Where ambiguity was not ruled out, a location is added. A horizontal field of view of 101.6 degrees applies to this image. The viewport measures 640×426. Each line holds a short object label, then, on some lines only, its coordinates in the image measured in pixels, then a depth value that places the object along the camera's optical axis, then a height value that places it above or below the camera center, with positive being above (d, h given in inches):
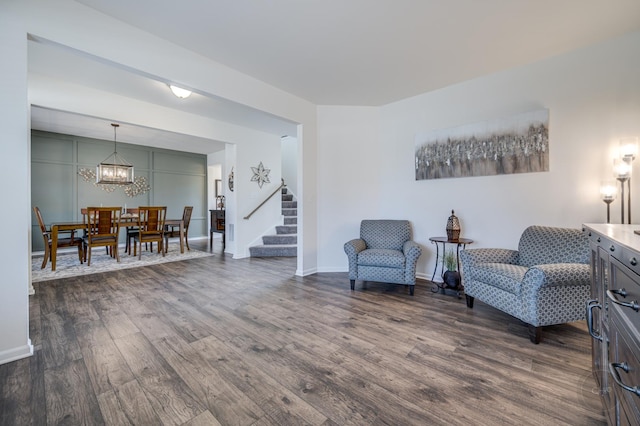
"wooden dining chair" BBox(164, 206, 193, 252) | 240.2 -4.6
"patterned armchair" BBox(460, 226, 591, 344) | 78.6 -21.7
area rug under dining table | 158.9 -34.6
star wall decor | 231.6 +35.0
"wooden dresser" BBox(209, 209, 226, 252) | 248.5 -8.0
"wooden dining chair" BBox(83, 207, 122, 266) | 180.7 -10.1
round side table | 121.3 -17.6
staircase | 219.0 -26.2
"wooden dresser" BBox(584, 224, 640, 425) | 31.4 -16.0
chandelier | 217.0 +35.6
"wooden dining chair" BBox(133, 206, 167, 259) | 206.4 -9.3
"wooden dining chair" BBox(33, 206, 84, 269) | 170.9 -18.1
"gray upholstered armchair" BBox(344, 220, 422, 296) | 122.1 -20.3
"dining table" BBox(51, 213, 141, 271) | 167.2 -9.3
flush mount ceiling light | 134.8 +64.0
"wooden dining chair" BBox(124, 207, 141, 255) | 207.8 -13.6
